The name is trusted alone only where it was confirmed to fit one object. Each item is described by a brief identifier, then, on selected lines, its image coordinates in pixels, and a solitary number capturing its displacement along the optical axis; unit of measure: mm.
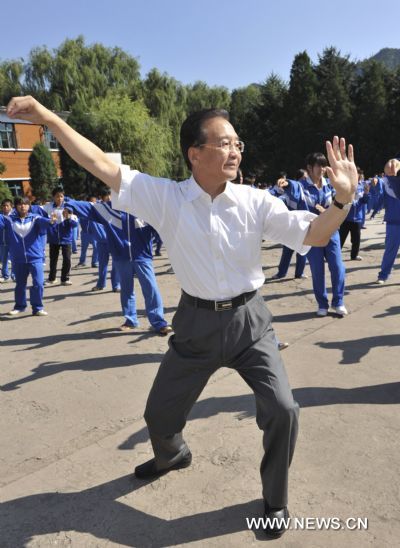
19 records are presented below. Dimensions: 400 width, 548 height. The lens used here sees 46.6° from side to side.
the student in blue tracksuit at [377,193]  7384
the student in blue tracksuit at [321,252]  5922
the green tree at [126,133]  29516
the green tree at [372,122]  36844
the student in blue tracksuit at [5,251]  10157
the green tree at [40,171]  32281
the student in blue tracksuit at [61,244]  9539
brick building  33188
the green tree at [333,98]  38438
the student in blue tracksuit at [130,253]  5645
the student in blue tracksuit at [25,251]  7090
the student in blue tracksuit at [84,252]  11224
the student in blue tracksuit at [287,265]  8377
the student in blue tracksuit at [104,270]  8371
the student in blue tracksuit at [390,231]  7059
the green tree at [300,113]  39469
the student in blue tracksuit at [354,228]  9430
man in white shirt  2242
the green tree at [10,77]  36688
